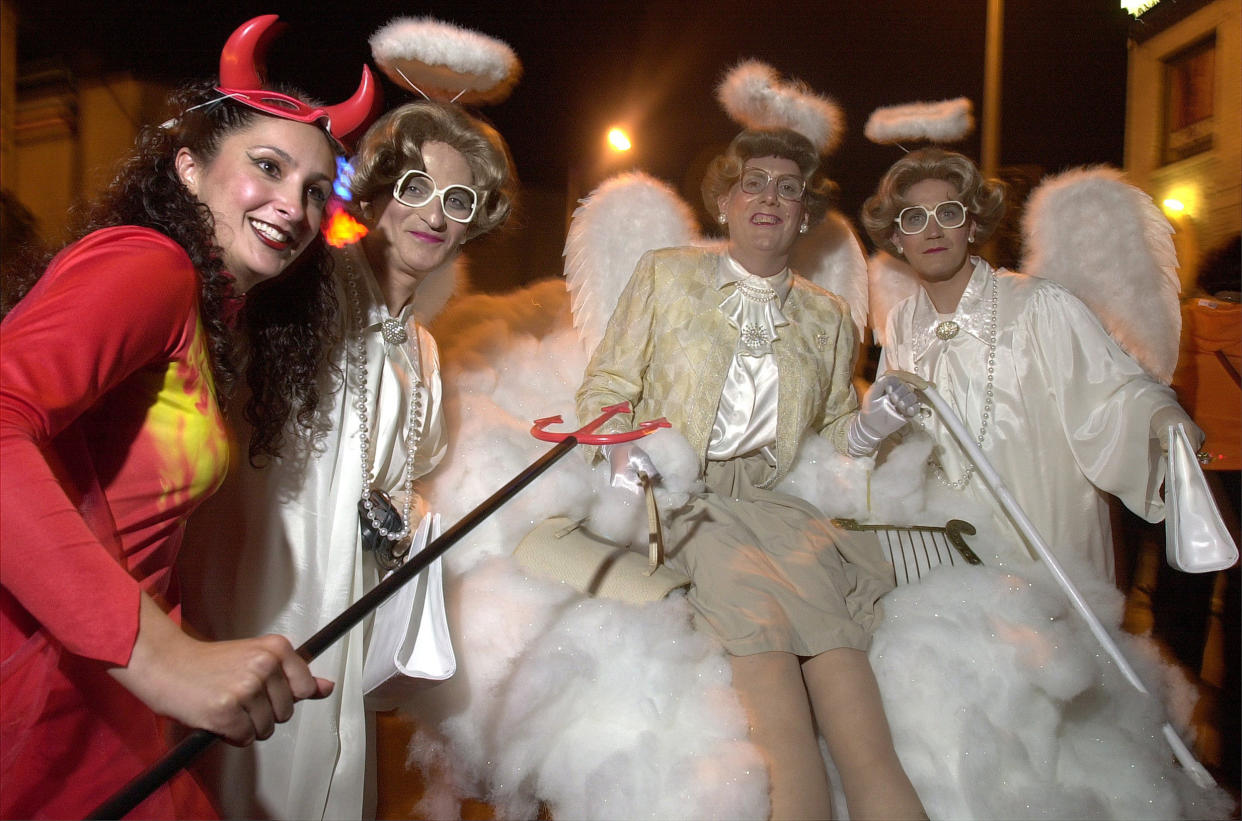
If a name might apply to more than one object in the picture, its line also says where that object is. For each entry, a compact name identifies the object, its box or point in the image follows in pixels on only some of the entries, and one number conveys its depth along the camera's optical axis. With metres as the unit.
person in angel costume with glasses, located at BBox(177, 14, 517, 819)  1.83
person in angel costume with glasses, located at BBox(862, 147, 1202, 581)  2.39
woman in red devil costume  0.92
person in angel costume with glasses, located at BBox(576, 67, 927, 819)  1.81
